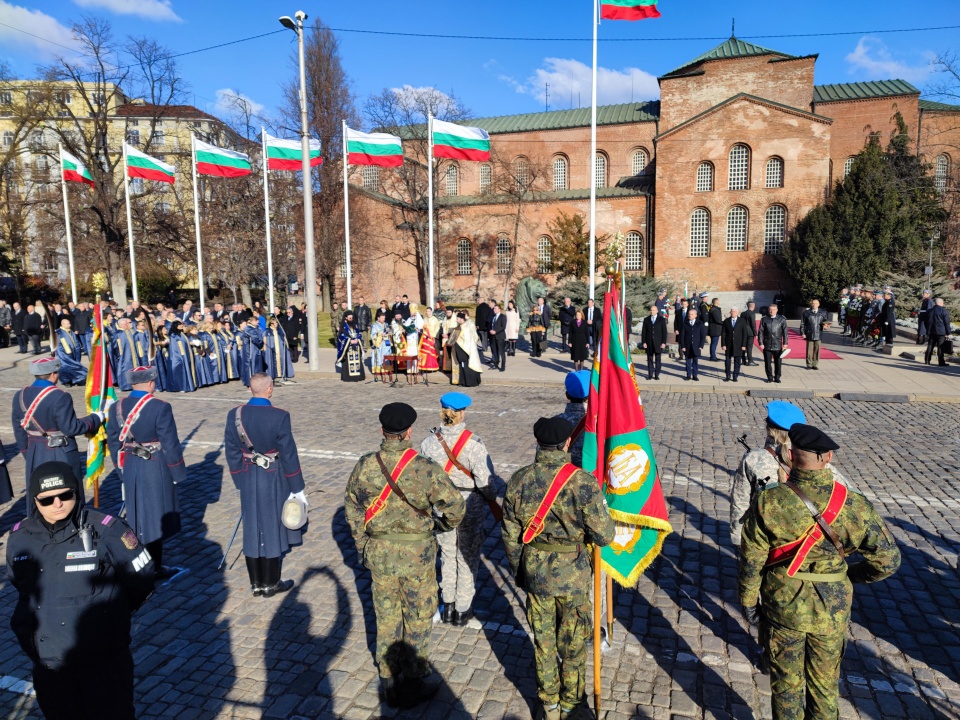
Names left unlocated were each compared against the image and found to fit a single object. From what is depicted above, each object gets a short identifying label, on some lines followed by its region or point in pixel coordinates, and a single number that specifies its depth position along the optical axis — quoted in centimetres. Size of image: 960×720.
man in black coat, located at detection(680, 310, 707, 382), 1617
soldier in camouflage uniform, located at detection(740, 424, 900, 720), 336
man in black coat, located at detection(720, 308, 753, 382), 1593
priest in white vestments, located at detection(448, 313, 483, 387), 1586
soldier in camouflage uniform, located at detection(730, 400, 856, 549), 466
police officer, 307
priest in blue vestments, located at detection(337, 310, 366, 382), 1680
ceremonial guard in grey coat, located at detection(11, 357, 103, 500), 638
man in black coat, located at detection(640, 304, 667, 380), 1628
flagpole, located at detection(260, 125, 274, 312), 2280
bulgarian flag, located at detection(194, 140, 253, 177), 2384
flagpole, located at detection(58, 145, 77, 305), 2753
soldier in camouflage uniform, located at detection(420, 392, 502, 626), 488
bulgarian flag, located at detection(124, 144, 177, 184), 2481
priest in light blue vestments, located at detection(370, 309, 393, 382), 1680
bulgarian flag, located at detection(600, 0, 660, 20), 1869
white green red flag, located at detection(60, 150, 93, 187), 2619
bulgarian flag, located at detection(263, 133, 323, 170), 2261
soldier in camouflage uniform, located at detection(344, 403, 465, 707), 410
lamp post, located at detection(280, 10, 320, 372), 1859
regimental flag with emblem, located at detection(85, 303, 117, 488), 718
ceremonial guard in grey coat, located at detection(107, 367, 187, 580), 583
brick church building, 4306
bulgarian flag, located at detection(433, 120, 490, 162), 2164
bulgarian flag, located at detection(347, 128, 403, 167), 2227
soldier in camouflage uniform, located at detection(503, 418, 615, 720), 377
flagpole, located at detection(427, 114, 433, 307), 2137
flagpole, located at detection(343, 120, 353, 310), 2228
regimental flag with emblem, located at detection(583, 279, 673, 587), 443
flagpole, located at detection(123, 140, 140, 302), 2578
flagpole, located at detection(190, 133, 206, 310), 2383
